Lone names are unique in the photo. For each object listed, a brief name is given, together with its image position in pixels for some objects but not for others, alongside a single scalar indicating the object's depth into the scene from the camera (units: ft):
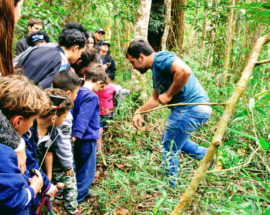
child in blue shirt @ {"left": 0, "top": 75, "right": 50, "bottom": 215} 3.81
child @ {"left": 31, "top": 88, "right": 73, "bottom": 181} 6.36
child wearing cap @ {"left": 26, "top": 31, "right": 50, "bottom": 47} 12.17
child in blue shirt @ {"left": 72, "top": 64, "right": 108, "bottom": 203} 8.40
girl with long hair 4.06
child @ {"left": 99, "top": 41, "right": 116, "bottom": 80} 19.33
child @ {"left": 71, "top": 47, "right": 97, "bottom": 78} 11.99
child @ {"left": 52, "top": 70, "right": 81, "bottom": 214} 6.93
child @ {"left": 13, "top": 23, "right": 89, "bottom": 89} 7.76
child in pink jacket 12.22
